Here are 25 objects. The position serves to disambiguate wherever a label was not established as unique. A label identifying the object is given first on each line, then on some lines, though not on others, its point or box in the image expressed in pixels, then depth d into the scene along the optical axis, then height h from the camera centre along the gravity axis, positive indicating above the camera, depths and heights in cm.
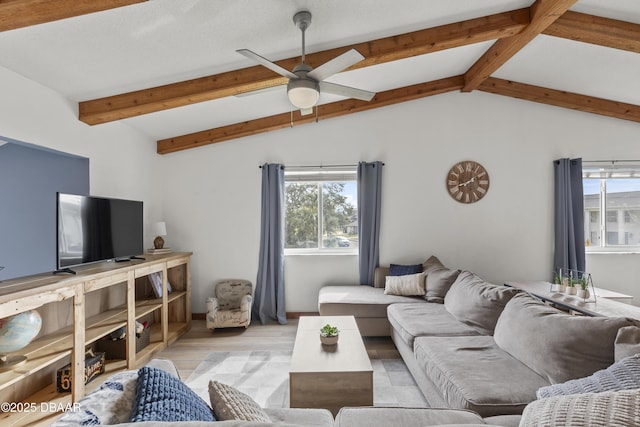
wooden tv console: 199 -90
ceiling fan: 209 +98
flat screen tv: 244 -12
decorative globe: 192 -69
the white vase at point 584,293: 307 -75
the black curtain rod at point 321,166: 449 +69
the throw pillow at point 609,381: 124 -66
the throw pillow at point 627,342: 149 -61
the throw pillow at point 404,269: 409 -69
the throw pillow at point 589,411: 89 -59
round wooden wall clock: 446 +45
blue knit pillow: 96 -58
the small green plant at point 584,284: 310 -67
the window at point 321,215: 461 +1
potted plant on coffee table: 247 -93
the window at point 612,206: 443 +12
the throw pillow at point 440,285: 359 -79
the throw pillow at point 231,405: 116 -71
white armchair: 388 -114
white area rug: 247 -141
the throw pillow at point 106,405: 88 -56
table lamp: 409 -20
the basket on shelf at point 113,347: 295 -120
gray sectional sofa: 166 -92
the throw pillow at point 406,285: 381 -84
